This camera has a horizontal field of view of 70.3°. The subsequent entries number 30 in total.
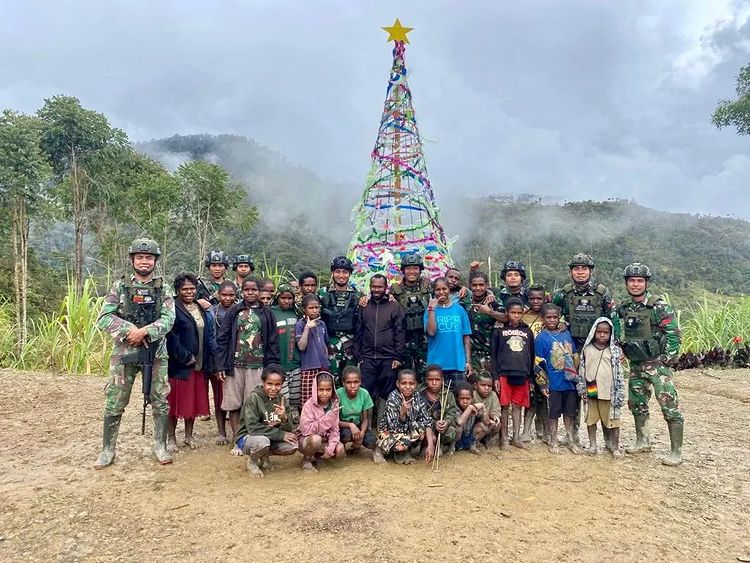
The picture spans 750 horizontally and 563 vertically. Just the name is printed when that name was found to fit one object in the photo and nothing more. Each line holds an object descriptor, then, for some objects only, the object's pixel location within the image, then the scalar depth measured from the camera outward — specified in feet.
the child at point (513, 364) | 17.07
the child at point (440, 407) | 15.90
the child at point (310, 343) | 16.53
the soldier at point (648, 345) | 16.32
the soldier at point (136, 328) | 14.83
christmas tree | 22.99
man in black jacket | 16.80
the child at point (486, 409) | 16.79
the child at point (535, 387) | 18.02
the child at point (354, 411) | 15.49
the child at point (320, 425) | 14.88
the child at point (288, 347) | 17.08
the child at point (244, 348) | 16.65
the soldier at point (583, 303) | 17.37
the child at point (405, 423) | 15.60
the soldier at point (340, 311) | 17.47
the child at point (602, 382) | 16.49
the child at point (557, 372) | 16.94
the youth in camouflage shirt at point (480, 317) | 17.95
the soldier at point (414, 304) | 17.56
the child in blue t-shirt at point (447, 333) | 17.15
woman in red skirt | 16.55
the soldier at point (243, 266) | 18.99
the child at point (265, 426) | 14.64
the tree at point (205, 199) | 58.90
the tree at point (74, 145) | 59.16
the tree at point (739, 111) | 58.22
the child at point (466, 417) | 16.29
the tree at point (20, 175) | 41.19
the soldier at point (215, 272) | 18.90
